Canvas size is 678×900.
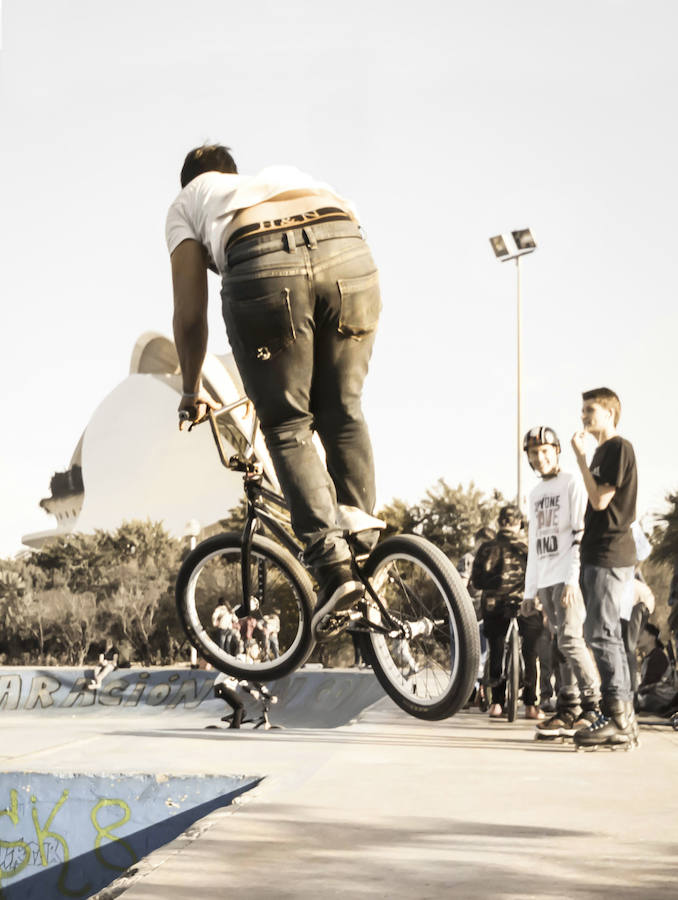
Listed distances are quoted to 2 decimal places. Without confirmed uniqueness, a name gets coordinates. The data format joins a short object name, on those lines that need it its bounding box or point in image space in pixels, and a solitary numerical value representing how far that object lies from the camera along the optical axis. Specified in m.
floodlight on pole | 25.67
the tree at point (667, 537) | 32.75
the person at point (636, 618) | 10.58
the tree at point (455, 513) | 32.69
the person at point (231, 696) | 16.56
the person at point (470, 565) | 10.11
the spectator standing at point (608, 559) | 6.38
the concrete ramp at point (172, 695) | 21.73
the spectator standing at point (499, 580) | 7.09
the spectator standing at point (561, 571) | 3.62
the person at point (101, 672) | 26.95
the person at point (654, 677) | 12.19
